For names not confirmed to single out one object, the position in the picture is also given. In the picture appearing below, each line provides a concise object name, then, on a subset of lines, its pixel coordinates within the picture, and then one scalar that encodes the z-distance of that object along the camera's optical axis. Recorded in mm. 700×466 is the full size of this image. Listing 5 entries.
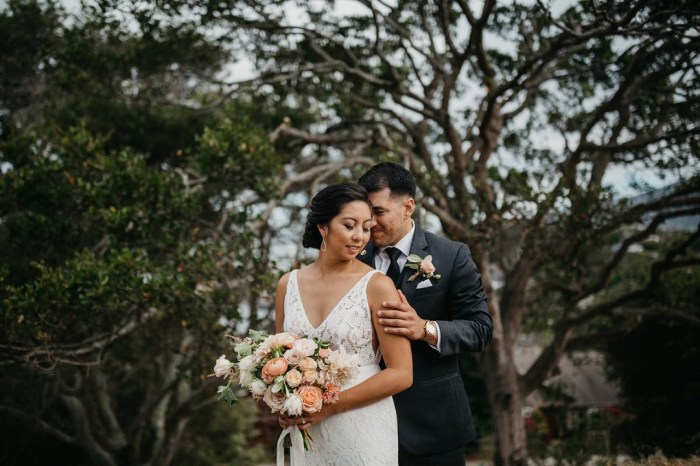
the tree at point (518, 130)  8828
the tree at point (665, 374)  12133
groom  3234
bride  2959
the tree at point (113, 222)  6848
